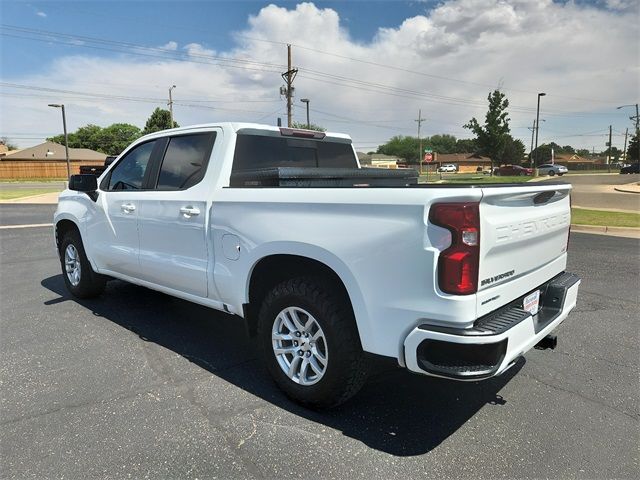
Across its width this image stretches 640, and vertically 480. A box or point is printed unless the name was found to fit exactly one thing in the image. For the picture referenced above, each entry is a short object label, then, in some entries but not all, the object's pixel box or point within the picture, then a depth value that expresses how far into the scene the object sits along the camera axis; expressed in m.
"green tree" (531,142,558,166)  101.56
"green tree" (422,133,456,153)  165.38
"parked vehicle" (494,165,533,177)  65.50
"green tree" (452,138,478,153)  159.35
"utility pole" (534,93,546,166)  40.63
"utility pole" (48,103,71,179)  41.62
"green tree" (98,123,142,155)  85.38
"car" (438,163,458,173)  91.46
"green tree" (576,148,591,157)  153.82
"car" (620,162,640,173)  57.30
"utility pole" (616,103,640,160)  67.56
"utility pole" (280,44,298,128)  30.61
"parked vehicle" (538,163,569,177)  59.36
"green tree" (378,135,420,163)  144.75
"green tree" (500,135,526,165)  87.06
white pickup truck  2.39
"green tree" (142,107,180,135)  61.66
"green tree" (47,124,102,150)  86.44
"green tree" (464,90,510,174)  35.09
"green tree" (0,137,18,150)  111.46
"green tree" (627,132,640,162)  69.50
